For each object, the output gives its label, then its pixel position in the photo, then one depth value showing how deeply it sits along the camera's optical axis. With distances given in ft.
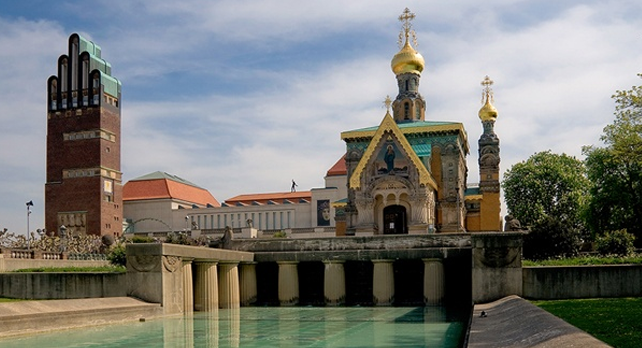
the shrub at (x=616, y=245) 126.00
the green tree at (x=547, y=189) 247.29
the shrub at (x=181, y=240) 160.35
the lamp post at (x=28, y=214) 167.02
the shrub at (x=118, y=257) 125.08
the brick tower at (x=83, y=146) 290.76
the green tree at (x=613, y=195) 178.19
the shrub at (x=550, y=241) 138.10
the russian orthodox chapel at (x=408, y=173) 194.18
